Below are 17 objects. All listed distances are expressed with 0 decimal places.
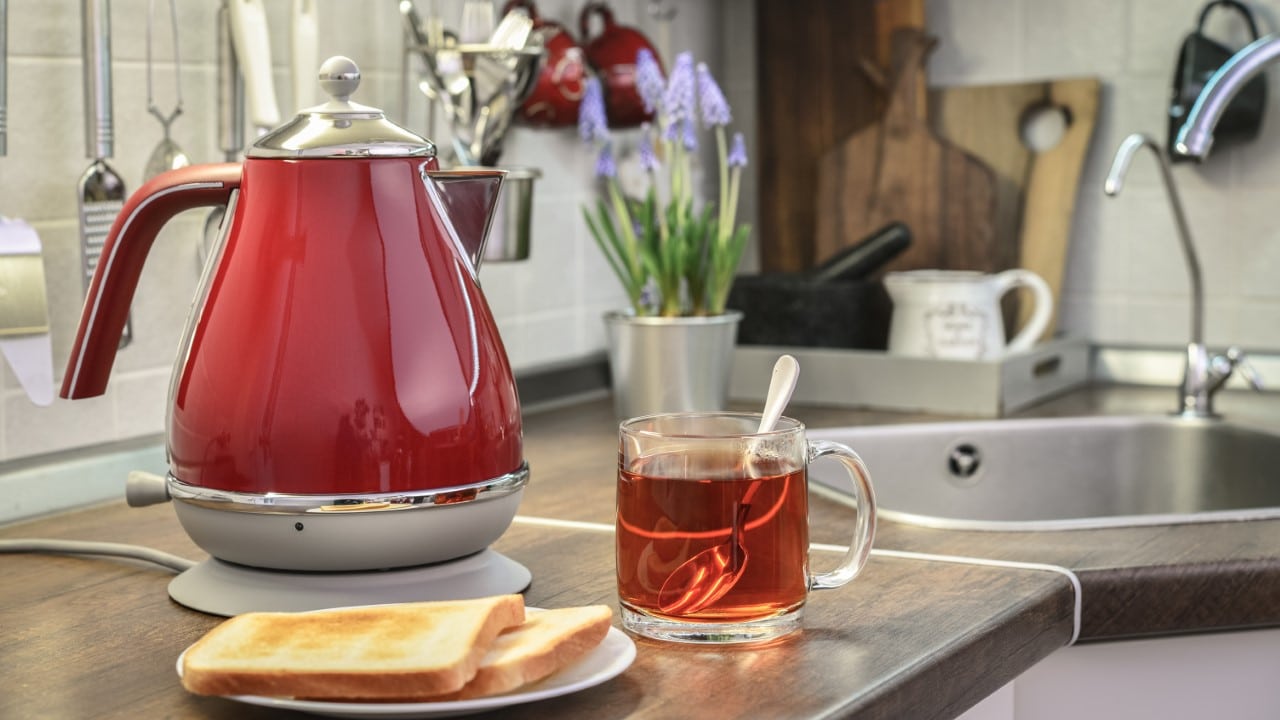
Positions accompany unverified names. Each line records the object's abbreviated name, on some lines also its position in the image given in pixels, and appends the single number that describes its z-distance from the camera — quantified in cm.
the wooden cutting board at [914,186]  226
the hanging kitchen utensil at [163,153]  161
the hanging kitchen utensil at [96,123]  155
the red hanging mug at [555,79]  197
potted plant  179
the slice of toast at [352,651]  114
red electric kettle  126
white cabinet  144
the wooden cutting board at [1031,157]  220
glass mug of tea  123
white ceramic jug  200
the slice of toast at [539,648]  115
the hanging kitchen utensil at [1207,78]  204
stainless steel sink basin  185
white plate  114
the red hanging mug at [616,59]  209
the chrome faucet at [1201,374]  189
